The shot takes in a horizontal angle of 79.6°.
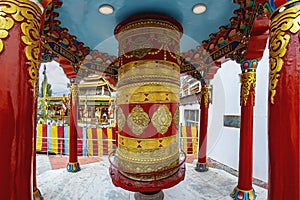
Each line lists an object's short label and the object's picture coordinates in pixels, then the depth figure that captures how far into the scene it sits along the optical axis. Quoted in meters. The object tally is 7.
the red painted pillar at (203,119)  4.49
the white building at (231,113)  4.28
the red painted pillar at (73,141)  4.17
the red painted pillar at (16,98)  0.86
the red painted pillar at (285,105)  0.93
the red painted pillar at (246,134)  2.95
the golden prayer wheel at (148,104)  2.29
